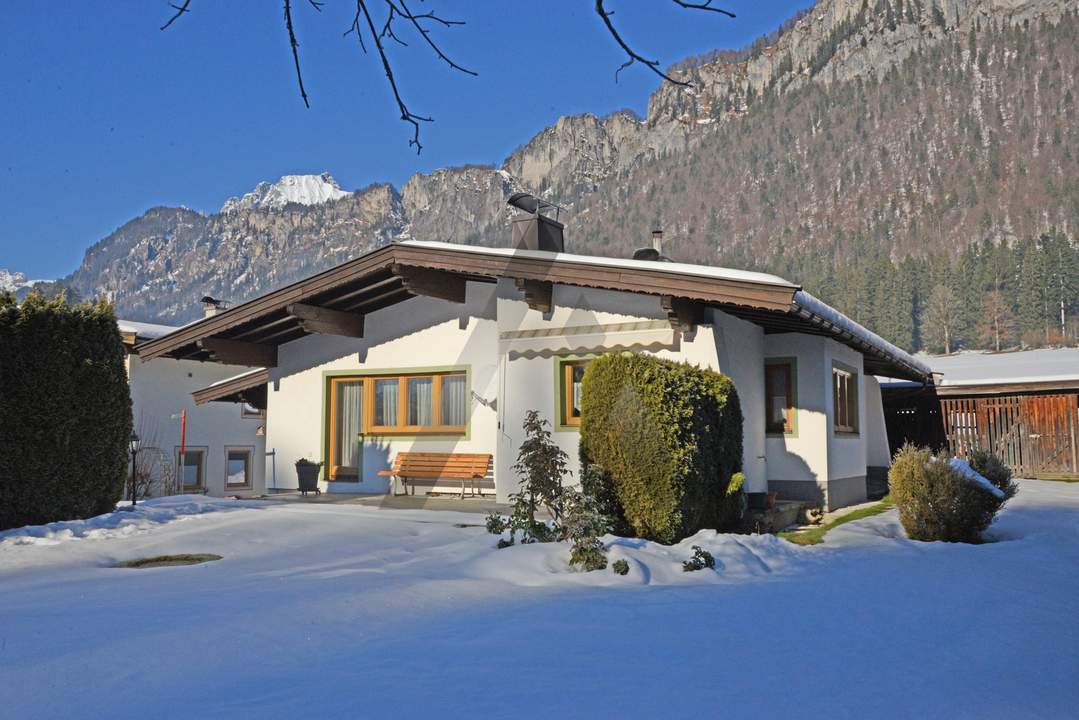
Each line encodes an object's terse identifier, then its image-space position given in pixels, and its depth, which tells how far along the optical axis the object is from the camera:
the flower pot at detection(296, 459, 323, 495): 12.90
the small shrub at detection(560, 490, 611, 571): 6.14
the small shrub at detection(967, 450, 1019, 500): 9.31
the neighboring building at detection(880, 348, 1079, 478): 19.14
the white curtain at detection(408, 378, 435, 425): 12.82
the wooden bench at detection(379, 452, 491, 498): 12.03
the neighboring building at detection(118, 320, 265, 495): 20.72
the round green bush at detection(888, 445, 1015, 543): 8.14
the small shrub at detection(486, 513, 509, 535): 7.38
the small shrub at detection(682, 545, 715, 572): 6.39
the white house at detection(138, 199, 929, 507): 10.27
